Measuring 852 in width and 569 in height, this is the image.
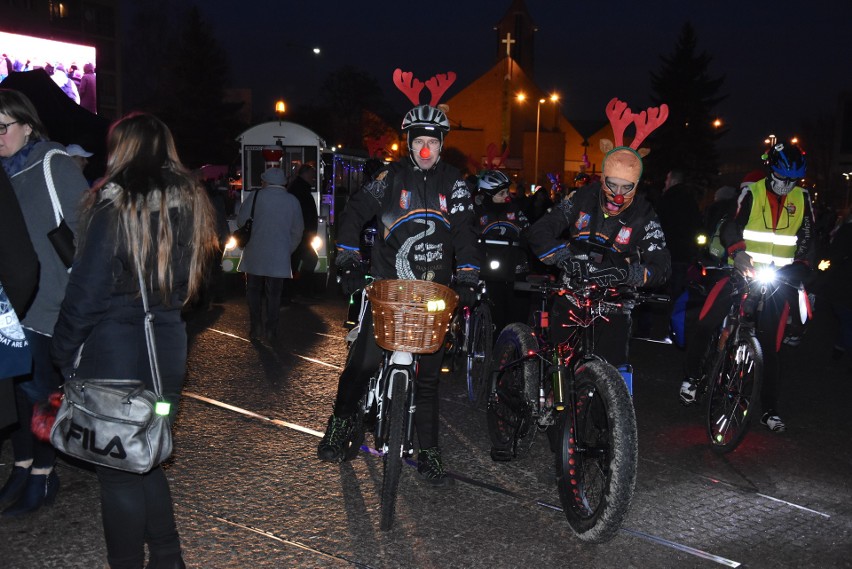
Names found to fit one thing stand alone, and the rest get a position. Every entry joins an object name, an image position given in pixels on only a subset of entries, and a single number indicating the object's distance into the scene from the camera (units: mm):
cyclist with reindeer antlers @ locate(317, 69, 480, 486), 4930
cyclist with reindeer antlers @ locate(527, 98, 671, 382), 4770
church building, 84188
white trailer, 18969
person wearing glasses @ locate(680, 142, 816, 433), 6363
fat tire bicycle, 4082
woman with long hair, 3285
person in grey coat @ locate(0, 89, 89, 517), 4113
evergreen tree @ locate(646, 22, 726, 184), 78312
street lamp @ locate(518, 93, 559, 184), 82250
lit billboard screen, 23266
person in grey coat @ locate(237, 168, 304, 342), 9305
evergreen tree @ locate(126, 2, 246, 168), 64875
